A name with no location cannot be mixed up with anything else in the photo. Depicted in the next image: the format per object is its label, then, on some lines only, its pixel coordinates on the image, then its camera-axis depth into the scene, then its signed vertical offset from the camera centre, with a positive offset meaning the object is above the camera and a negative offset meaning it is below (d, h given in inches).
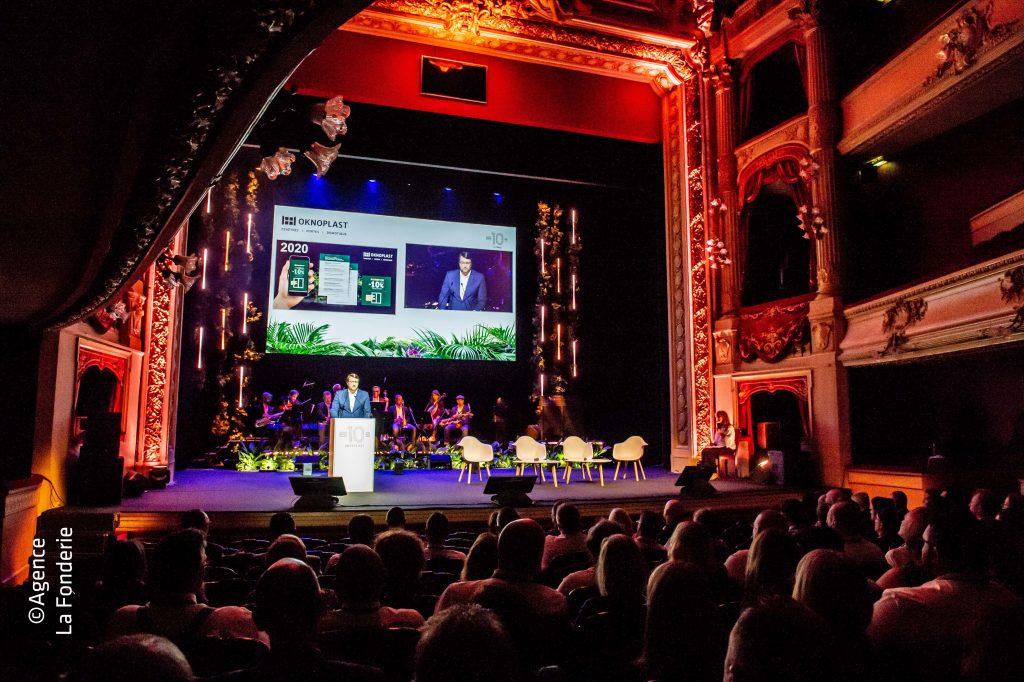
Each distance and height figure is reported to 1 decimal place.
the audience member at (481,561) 109.7 -24.9
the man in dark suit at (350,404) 315.3 +7.5
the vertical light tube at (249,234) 469.4 +138.3
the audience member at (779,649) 49.3 -18.3
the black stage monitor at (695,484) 300.8 -31.1
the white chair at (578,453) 368.2 -19.8
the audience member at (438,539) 139.2 -26.8
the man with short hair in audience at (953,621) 58.8 -23.0
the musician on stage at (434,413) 491.8 +4.8
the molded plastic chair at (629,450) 379.2 -18.6
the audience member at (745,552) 121.0 -26.3
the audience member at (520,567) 89.3 -21.5
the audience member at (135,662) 42.3 -16.7
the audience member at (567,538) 139.9 -27.0
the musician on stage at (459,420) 493.0 -0.7
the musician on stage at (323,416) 434.6 +2.2
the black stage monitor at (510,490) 266.8 -30.8
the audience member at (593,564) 112.9 -27.8
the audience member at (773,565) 85.1 -19.8
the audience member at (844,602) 68.4 -19.9
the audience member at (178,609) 84.4 -26.2
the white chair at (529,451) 374.6 -19.1
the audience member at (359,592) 84.1 -23.6
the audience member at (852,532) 127.6 -23.7
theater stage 235.1 -36.4
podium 278.7 -15.5
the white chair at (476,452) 371.6 -19.4
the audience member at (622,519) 142.6 -23.0
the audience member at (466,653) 39.0 -14.7
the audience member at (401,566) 104.7 -24.6
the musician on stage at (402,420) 471.2 -0.7
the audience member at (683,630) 64.1 -21.9
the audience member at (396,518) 158.4 -25.3
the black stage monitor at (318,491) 240.1 -28.3
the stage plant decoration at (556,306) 527.8 +96.6
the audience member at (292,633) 57.5 -20.4
